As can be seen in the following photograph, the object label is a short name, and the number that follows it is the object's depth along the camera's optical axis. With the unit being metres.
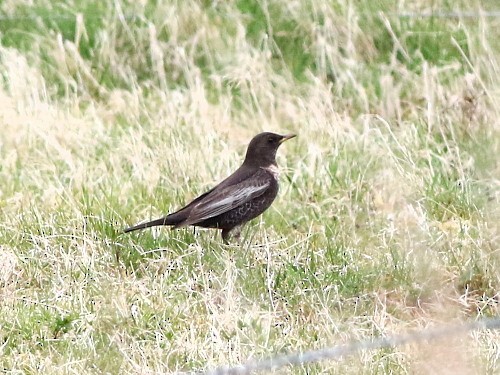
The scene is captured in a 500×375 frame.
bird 12.11
